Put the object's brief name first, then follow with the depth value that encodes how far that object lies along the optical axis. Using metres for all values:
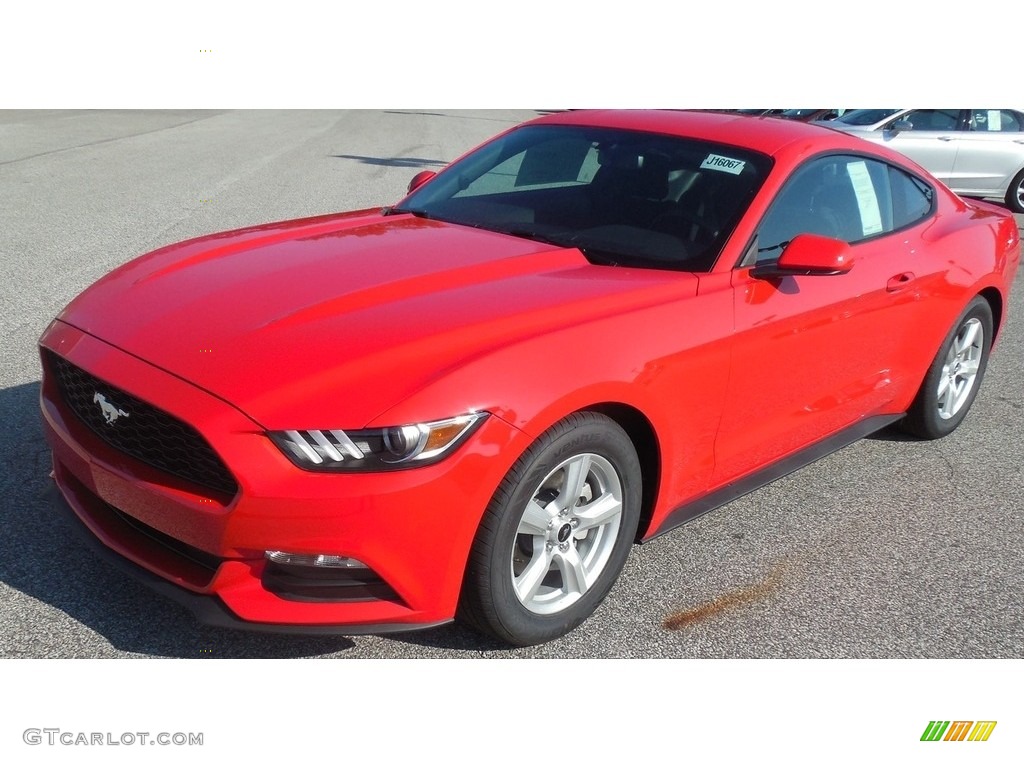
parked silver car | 14.10
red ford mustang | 2.77
